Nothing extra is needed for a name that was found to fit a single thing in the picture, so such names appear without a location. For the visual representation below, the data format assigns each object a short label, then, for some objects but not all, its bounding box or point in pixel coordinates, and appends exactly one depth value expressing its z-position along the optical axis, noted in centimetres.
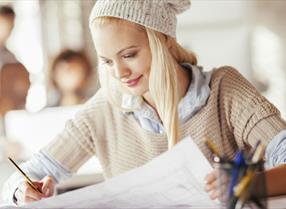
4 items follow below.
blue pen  115
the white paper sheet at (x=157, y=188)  125
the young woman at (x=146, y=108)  162
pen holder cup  112
